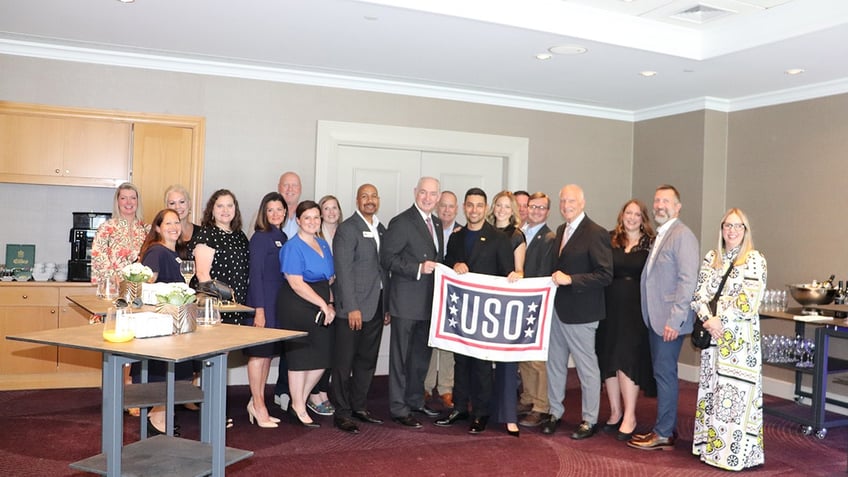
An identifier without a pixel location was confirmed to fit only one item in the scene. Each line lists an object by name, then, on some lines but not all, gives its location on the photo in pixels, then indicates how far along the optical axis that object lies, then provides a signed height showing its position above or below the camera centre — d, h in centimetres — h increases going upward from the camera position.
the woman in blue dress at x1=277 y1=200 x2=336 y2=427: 494 -48
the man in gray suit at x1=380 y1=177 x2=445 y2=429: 514 -36
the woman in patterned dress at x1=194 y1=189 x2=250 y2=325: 508 -15
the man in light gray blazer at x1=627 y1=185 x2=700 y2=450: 465 -37
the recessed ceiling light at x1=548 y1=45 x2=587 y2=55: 543 +135
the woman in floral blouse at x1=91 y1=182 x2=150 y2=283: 555 -13
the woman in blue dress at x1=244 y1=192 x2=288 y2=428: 511 -45
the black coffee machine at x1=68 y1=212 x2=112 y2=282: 608 -17
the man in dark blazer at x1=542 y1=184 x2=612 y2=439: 490 -37
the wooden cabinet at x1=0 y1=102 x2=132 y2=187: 594 +56
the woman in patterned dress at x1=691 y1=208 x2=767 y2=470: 444 -68
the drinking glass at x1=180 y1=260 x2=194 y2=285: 401 -25
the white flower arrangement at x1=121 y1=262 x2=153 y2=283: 384 -27
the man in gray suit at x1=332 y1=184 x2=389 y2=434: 511 -58
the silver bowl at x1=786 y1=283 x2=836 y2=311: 591 -40
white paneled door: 677 +66
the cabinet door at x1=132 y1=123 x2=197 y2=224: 621 +49
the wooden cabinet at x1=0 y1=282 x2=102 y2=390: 583 -102
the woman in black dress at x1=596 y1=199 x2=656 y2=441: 498 -57
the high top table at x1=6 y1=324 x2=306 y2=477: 309 -75
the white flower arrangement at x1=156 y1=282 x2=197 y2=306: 355 -35
